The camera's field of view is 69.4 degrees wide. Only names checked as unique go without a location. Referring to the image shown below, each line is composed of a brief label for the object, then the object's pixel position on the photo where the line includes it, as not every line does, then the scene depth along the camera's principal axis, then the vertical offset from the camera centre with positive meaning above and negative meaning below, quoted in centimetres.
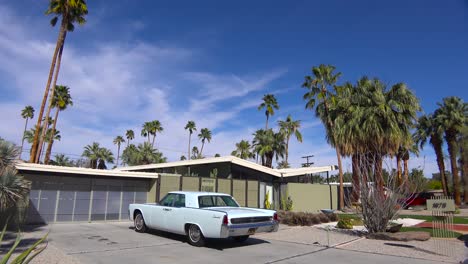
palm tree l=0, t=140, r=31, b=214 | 945 +29
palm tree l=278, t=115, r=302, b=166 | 4384 +910
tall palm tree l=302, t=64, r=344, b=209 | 2808 +929
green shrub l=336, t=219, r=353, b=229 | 1422 -104
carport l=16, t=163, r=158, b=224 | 1372 +3
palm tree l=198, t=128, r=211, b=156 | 6900 +1217
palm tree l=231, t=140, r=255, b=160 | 5631 +765
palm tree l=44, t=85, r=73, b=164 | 3618 +998
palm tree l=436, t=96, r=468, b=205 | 3309 +770
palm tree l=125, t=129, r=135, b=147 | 7050 +1209
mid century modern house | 1398 +44
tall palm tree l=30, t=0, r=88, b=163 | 2300 +1202
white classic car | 859 -59
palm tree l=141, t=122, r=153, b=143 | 5862 +1114
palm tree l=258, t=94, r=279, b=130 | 4593 +1252
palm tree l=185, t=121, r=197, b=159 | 6731 +1353
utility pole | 4048 +406
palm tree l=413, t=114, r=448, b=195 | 3484 +688
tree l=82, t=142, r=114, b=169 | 5512 +613
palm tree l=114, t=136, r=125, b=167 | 7178 +1117
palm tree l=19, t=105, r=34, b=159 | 5997 +1383
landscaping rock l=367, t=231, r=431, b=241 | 1058 -112
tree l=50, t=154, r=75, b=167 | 5266 +494
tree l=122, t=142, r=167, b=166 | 4850 +548
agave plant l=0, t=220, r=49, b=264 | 333 -69
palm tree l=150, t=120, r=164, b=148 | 5847 +1143
